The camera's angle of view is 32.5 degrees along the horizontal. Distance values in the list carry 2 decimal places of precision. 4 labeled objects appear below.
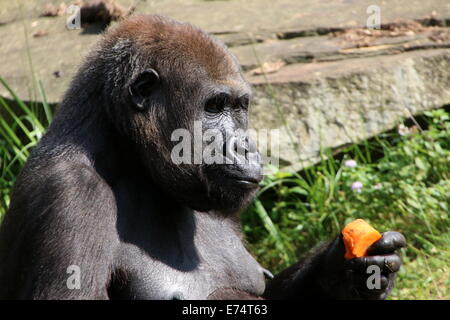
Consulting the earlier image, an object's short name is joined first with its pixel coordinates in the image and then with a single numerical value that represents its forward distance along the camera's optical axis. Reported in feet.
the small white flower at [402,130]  24.17
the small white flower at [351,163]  23.72
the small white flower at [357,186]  23.39
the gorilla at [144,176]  14.99
